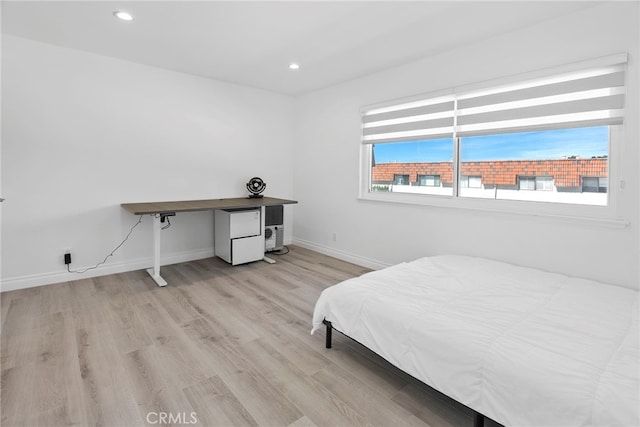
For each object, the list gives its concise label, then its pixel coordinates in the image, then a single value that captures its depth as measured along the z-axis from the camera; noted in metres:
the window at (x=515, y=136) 2.51
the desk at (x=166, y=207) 3.39
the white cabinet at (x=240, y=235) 4.11
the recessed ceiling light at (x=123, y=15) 2.61
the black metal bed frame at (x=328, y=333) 2.25
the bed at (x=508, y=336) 1.25
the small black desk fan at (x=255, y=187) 4.74
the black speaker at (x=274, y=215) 4.63
